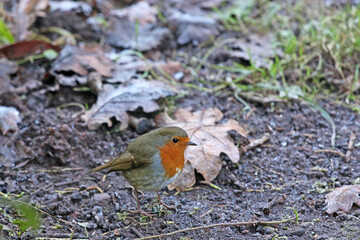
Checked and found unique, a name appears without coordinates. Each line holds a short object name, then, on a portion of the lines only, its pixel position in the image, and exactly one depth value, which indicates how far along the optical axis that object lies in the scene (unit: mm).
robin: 6555
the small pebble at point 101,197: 6888
